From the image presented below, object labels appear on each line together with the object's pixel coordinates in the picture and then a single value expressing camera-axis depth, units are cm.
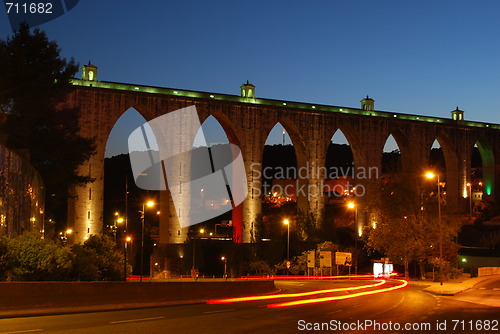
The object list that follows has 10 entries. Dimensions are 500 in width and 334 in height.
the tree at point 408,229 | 4659
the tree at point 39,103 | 3659
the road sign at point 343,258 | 5097
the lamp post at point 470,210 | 8591
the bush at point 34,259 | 1859
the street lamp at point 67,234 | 5556
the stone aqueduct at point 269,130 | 5750
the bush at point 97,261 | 2130
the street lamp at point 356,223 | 6157
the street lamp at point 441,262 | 3619
